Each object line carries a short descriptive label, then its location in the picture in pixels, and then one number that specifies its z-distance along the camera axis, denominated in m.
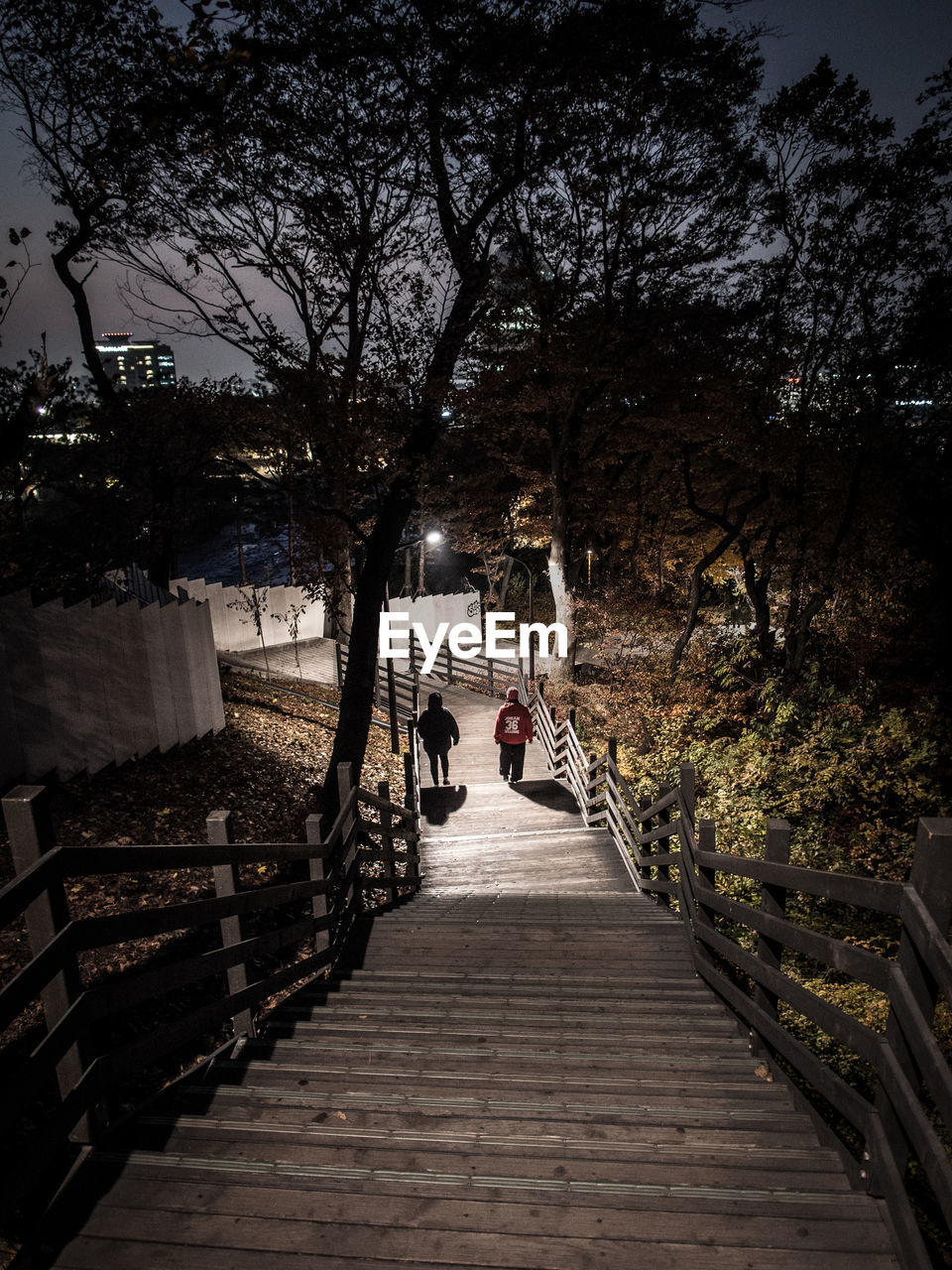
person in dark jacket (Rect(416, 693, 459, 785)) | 11.75
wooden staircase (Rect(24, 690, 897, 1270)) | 1.78
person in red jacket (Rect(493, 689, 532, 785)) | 11.52
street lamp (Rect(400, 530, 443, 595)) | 37.08
